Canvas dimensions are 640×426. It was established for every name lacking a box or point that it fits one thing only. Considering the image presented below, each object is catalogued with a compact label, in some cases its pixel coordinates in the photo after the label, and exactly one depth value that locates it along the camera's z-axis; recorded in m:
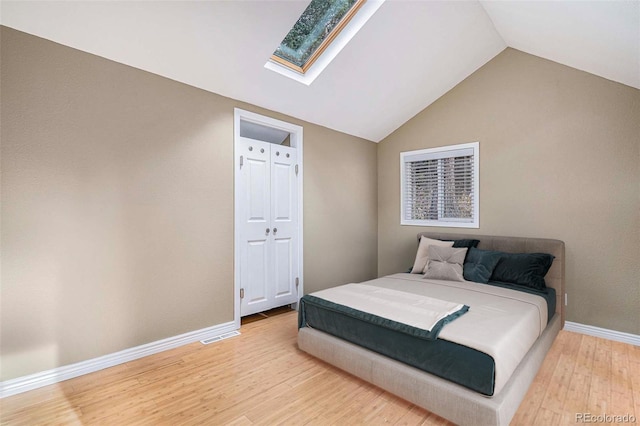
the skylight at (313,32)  2.91
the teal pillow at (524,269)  3.04
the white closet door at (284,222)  3.71
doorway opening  3.36
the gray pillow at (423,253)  3.73
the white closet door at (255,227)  3.41
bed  1.69
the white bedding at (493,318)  1.78
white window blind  4.07
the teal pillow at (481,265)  3.27
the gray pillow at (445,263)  3.35
